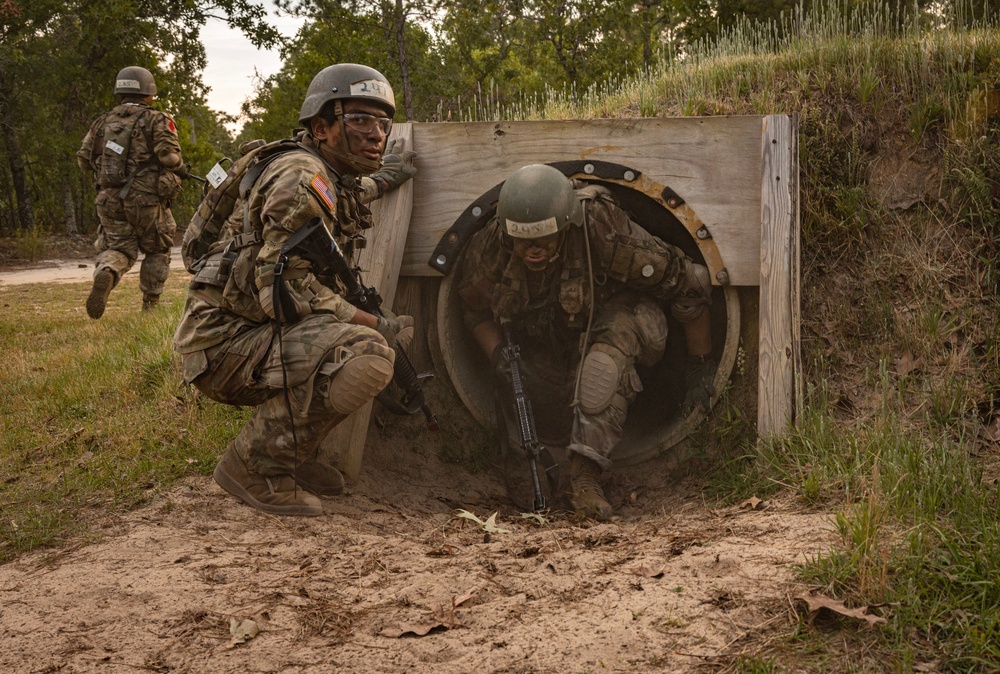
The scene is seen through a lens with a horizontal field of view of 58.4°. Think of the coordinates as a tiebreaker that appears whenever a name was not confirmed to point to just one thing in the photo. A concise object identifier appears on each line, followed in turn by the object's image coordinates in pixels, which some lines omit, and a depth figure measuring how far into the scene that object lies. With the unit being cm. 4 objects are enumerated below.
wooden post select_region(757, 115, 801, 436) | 421
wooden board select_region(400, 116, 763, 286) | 455
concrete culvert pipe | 470
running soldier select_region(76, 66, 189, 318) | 816
